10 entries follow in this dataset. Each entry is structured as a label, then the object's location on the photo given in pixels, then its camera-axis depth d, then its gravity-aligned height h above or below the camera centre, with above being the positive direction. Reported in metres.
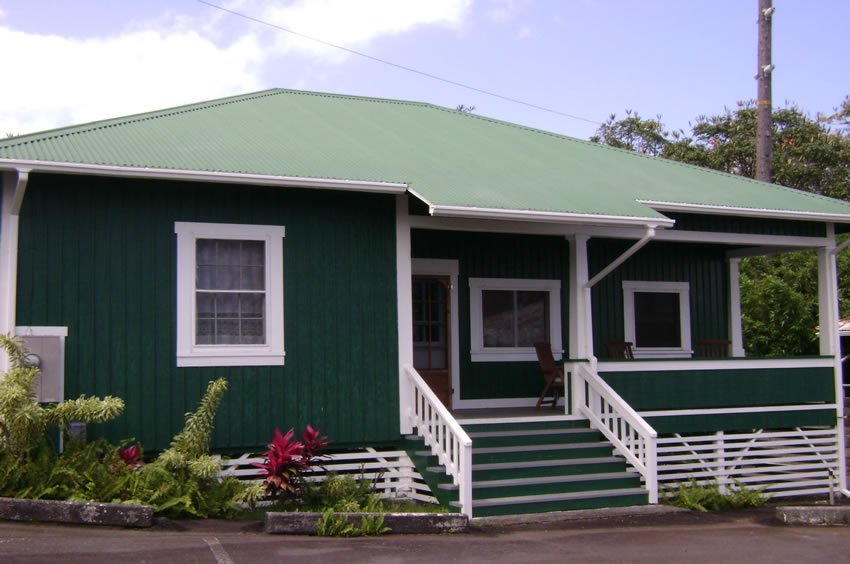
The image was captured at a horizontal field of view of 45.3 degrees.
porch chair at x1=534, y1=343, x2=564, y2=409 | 13.74 -0.27
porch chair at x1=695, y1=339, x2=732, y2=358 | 16.31 -0.05
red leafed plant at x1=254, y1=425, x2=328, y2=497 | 10.20 -1.13
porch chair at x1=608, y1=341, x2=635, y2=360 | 15.27 -0.02
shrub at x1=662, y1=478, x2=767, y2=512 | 12.07 -1.84
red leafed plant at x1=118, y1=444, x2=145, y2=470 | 10.12 -1.02
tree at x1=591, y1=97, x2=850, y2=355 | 25.05 +5.81
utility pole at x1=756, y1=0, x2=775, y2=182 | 22.31 +5.43
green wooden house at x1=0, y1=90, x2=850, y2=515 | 10.60 +0.66
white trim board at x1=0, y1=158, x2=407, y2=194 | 9.97 +1.83
